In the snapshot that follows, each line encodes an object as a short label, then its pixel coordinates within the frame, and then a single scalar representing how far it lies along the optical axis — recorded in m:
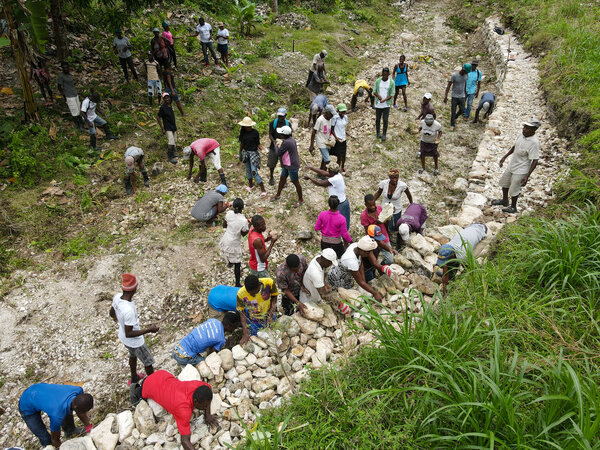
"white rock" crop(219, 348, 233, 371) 4.18
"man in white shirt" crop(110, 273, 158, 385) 4.30
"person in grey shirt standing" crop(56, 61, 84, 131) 8.28
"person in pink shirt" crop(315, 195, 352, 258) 5.50
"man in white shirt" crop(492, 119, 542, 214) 5.85
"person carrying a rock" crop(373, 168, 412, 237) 6.14
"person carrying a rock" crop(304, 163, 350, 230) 6.20
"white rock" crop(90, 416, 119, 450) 3.49
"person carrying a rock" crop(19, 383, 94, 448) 3.82
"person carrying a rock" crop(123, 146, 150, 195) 7.48
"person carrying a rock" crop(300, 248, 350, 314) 4.59
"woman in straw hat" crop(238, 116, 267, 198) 7.36
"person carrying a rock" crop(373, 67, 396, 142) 9.03
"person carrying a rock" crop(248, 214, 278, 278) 5.25
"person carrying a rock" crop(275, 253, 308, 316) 4.66
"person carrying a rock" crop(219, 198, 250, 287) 5.55
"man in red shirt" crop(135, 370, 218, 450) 3.40
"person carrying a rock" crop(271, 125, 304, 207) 6.95
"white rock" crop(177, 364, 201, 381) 3.96
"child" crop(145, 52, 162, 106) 9.55
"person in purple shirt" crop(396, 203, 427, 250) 6.13
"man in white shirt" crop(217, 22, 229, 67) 11.75
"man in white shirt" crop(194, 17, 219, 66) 11.38
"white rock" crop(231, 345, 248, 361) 4.25
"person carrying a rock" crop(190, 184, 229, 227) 6.98
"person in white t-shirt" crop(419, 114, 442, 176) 7.69
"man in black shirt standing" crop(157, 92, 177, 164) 7.98
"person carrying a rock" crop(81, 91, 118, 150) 8.08
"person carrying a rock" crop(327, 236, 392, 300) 4.79
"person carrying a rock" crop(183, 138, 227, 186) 7.54
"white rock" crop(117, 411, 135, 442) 3.61
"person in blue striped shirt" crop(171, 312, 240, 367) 4.47
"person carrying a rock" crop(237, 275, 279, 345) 4.53
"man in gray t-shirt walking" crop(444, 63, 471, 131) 9.54
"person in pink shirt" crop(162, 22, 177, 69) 10.55
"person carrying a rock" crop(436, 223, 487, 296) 4.63
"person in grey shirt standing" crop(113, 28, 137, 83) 9.95
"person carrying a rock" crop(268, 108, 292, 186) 7.44
